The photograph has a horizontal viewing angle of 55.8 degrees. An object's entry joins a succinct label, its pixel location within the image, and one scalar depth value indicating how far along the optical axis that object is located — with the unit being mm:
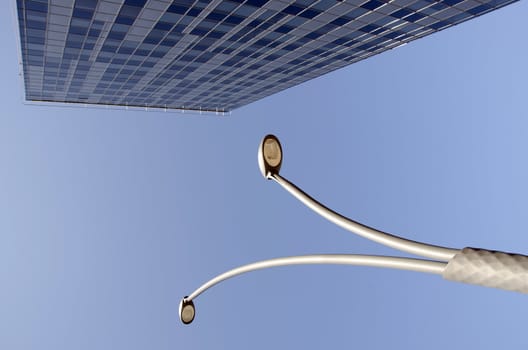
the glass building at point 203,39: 32000
